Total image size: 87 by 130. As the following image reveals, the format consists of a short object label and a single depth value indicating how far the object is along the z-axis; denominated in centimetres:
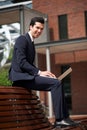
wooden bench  281
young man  330
